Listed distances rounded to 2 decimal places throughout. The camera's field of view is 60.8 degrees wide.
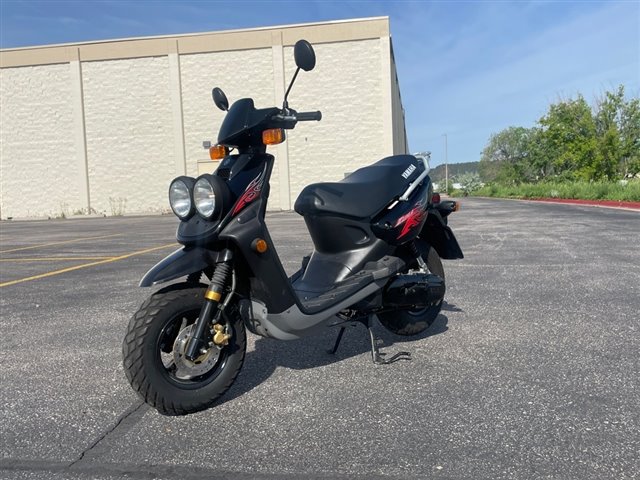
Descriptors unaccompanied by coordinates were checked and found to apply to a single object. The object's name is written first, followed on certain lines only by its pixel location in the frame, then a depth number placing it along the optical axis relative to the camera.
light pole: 76.38
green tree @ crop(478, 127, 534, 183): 85.94
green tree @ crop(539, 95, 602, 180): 38.69
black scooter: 2.80
